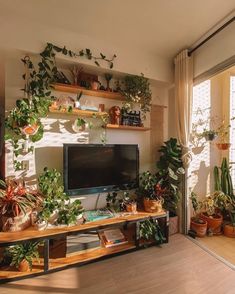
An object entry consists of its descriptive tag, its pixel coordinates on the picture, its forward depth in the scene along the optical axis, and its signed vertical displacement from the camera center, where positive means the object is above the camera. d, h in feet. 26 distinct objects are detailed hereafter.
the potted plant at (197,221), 7.81 -3.26
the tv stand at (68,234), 5.16 -3.01
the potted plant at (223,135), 8.45 +0.72
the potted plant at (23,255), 5.30 -3.22
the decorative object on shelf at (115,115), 7.59 +1.46
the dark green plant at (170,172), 7.62 -0.98
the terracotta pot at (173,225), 7.84 -3.35
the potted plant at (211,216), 8.05 -3.11
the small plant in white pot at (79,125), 6.97 +0.94
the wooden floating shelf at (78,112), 6.42 +1.40
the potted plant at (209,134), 8.25 +0.70
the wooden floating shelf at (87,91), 6.68 +2.30
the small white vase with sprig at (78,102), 6.78 +1.80
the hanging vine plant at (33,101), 5.74 +1.59
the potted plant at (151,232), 6.95 -3.24
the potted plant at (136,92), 7.63 +2.50
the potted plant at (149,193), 7.05 -1.82
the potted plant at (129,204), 7.00 -2.19
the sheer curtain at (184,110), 7.73 +1.76
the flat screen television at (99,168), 6.53 -0.74
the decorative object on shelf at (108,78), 7.62 +3.03
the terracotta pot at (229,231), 7.82 -3.58
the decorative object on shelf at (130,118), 7.79 +1.37
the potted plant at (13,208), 5.41 -1.84
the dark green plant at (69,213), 5.90 -2.17
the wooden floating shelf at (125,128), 7.43 +0.93
